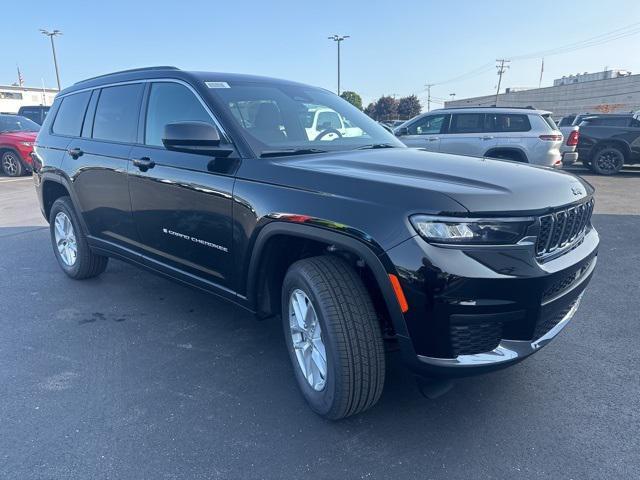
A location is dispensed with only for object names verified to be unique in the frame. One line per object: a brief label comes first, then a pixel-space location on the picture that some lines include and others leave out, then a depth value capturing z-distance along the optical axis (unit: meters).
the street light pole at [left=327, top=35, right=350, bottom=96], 38.03
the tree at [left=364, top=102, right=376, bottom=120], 70.96
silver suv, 9.35
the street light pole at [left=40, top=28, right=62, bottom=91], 40.81
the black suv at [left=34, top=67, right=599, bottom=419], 2.01
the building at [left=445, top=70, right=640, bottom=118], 45.06
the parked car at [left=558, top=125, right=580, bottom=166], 11.94
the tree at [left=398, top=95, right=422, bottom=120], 67.43
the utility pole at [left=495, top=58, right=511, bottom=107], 71.99
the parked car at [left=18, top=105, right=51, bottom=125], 21.07
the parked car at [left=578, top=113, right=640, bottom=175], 12.77
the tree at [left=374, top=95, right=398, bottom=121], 68.78
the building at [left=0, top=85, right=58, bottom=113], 55.12
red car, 12.77
